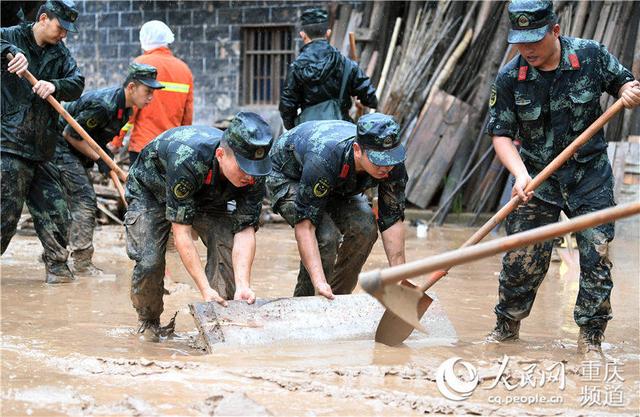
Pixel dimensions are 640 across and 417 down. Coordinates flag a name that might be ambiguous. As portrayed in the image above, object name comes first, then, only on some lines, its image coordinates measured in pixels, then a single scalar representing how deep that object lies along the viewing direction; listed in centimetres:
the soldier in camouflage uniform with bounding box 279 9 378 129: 1509
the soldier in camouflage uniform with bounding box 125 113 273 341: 915
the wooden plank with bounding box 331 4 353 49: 2528
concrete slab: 943
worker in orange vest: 1614
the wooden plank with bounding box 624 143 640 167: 1984
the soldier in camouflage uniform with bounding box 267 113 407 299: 963
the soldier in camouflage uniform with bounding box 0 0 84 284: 1334
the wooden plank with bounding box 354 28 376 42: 2448
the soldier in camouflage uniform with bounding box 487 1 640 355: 959
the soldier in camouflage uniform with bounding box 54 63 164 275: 1430
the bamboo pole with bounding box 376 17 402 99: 2325
